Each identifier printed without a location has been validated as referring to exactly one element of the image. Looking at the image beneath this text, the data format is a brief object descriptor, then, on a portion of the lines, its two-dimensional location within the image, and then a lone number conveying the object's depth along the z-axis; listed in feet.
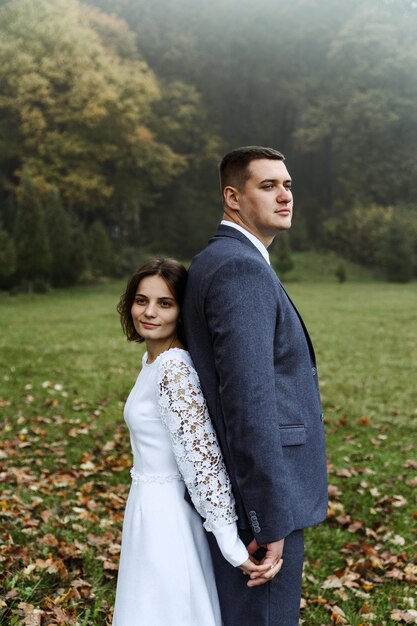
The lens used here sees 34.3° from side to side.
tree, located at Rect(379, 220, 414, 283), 104.63
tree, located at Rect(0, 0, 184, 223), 110.22
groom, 6.88
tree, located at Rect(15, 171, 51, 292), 82.33
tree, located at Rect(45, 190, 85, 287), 90.43
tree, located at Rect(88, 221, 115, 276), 99.71
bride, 7.28
